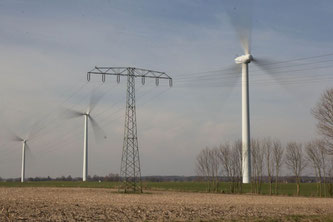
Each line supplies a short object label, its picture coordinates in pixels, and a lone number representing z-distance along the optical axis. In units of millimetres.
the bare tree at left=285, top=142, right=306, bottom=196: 82812
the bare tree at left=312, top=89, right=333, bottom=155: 60500
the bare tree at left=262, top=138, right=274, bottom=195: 85256
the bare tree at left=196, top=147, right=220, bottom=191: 97744
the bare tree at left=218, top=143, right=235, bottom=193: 91812
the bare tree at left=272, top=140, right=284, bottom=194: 85788
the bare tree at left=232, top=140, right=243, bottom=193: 88950
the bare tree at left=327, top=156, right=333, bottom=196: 73688
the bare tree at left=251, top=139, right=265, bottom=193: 85188
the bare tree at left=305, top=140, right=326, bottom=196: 76062
